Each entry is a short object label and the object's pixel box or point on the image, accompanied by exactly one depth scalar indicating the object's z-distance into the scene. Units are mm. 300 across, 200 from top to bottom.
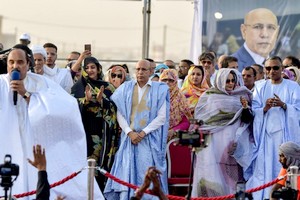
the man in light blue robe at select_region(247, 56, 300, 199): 14312
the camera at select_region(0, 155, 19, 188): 9344
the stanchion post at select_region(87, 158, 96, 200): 11609
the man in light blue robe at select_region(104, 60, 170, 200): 13836
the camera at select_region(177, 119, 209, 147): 9508
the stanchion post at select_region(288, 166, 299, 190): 11375
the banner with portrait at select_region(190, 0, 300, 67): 17688
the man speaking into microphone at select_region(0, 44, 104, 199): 11609
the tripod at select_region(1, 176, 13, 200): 9336
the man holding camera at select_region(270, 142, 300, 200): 11859
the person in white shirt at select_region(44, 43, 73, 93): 14955
